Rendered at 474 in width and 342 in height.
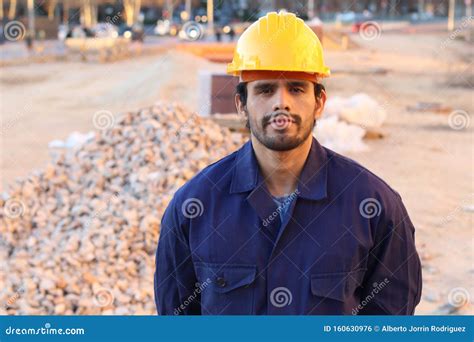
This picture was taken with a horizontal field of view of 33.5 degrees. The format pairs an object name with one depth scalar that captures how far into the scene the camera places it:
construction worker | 2.55
